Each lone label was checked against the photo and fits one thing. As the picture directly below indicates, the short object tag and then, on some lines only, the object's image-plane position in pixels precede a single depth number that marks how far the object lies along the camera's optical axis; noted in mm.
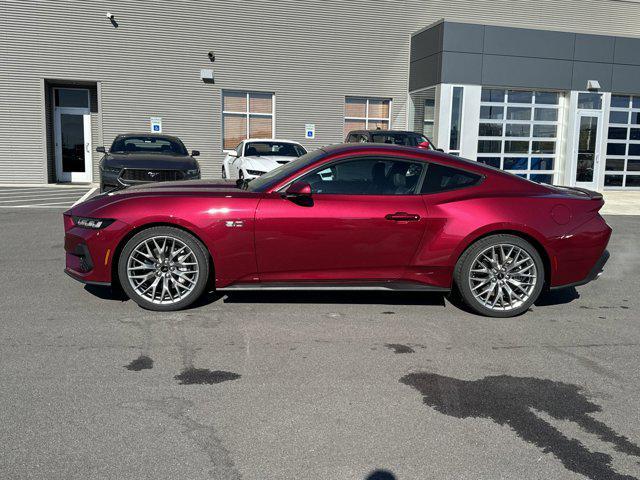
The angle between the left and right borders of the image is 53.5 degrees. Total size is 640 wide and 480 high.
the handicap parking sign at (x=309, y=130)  21078
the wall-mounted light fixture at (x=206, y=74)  19766
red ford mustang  5465
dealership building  19172
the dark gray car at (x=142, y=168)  11625
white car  13922
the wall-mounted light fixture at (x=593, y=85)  19812
